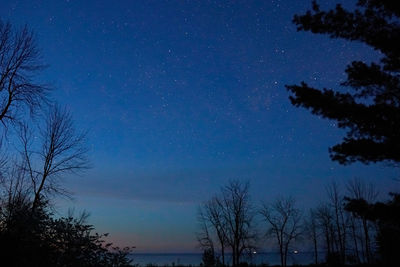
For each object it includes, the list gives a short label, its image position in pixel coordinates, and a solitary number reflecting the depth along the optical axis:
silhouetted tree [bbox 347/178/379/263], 46.62
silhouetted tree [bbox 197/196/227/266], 47.97
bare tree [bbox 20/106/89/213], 21.06
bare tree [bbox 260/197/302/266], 52.62
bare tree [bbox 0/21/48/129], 16.33
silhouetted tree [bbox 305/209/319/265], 61.09
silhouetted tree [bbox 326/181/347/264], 53.06
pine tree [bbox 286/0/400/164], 10.17
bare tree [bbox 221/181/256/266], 45.69
